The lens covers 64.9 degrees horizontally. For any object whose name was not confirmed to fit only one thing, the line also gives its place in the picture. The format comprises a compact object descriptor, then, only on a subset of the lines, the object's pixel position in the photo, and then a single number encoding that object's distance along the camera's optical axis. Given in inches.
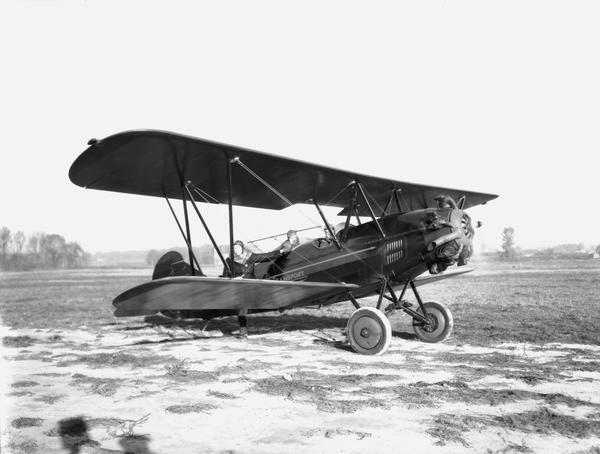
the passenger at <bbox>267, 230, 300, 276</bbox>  361.7
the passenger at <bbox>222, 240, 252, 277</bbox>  390.3
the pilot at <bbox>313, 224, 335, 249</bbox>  340.2
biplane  253.4
